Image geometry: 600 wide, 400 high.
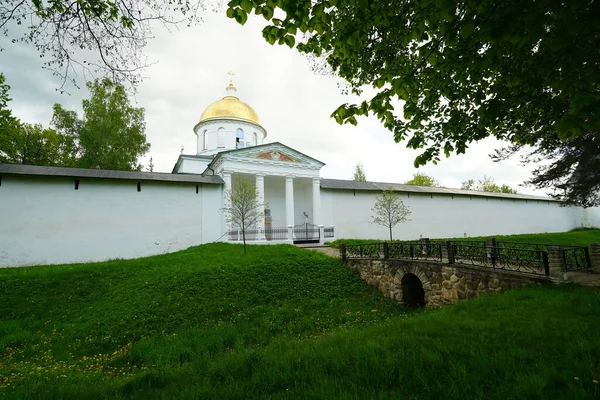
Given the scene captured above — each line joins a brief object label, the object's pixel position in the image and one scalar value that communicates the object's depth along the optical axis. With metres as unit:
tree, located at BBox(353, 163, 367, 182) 41.43
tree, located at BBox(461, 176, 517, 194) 50.59
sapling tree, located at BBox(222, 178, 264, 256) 14.53
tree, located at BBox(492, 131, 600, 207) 11.64
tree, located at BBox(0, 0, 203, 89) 3.51
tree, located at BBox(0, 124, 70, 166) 22.28
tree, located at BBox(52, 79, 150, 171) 22.44
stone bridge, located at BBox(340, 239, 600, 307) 6.79
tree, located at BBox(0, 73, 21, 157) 15.17
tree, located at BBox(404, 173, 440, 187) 44.67
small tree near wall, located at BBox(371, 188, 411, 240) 19.22
